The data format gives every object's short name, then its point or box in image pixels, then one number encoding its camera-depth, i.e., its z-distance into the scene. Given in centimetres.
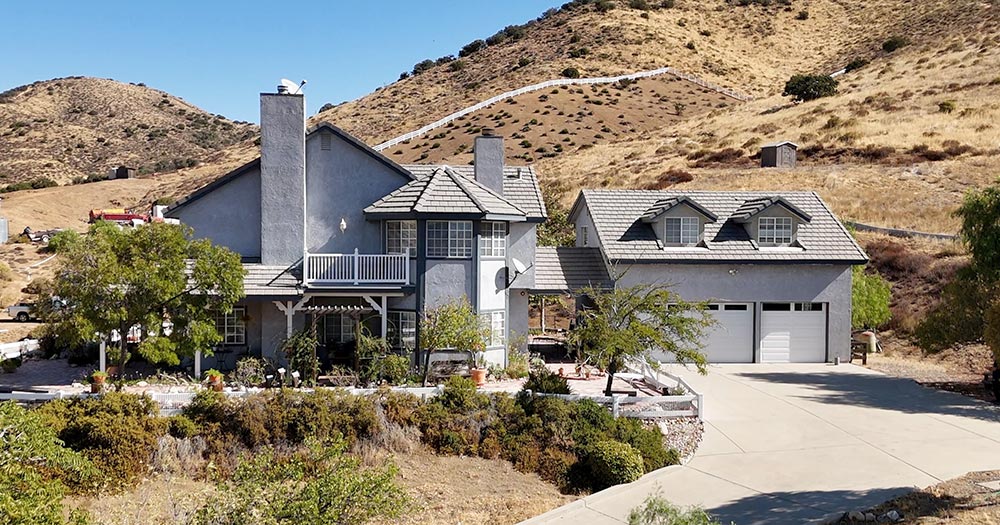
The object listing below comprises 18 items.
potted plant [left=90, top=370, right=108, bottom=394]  2028
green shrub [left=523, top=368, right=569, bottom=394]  2030
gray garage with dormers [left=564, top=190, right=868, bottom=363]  2825
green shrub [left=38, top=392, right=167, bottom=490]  1725
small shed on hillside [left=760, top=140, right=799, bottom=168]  5419
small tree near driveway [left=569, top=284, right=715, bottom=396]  2016
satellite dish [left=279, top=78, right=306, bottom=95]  2432
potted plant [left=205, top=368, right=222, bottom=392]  2099
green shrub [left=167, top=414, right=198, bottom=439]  1848
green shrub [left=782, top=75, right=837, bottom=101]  7894
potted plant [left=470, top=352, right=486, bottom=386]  2269
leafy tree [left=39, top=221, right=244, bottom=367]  1964
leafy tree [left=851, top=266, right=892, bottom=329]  3006
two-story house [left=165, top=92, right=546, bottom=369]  2362
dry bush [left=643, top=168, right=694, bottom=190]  5359
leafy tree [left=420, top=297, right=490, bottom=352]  2247
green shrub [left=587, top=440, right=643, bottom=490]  1677
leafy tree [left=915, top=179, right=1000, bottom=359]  2312
